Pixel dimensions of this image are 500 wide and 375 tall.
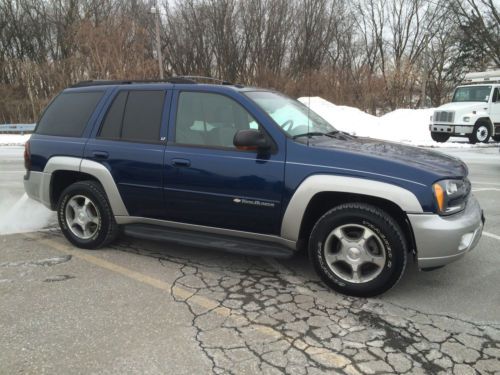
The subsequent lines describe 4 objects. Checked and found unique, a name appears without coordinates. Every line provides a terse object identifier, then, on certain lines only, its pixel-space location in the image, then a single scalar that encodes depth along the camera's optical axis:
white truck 17.50
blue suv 3.41
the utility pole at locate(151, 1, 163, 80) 24.84
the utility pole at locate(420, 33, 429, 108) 28.93
